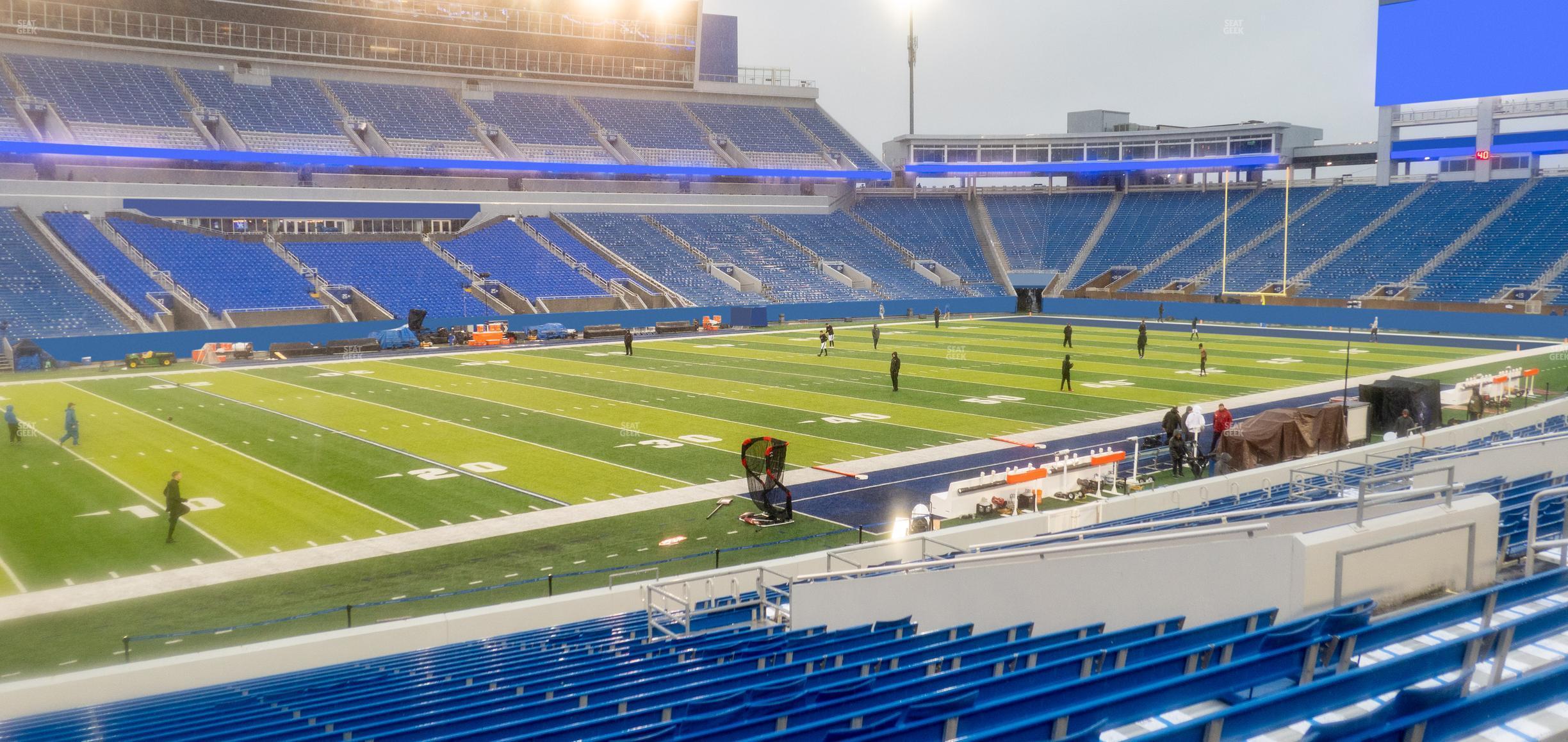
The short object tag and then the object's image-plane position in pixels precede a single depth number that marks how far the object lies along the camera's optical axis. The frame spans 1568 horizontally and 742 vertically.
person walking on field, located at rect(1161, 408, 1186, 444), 20.95
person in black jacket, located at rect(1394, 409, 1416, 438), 21.78
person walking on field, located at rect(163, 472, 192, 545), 16.06
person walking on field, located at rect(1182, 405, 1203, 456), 21.02
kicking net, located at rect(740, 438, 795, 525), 17.00
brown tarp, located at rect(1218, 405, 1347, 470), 19.62
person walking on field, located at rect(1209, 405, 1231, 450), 20.53
